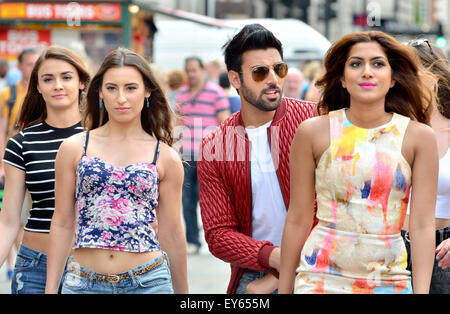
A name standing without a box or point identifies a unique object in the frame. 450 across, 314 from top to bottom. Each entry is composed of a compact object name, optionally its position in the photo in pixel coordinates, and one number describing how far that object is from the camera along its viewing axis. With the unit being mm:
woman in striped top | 7811
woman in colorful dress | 5768
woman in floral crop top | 6607
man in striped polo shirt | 17581
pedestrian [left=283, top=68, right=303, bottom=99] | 19590
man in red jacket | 6969
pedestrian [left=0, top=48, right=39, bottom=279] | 14387
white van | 39006
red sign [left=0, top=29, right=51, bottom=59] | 28624
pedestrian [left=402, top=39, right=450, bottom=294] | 7580
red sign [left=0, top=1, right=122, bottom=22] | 27950
